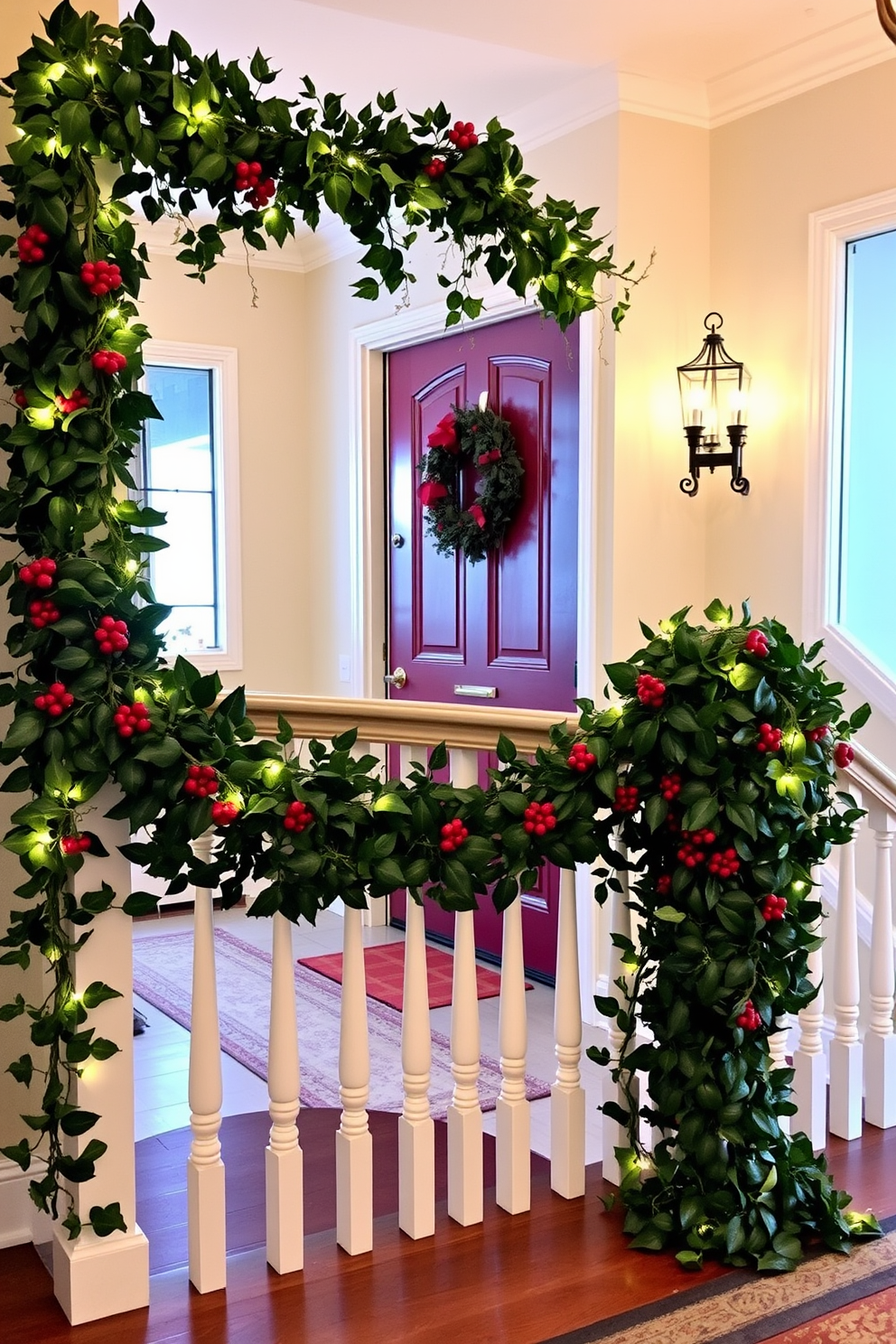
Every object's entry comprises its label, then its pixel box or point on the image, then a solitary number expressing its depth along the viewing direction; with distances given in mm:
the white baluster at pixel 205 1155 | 2029
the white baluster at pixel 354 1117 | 2127
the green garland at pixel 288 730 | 1880
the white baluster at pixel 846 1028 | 2660
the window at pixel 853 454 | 3705
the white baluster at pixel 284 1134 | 2074
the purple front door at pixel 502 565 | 4344
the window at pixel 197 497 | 5445
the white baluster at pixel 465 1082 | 2219
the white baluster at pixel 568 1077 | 2303
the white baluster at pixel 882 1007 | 2736
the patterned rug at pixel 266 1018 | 3533
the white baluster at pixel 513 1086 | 2275
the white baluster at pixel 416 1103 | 2180
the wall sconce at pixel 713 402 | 3992
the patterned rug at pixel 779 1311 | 1951
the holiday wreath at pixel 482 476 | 4520
